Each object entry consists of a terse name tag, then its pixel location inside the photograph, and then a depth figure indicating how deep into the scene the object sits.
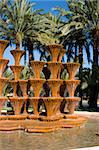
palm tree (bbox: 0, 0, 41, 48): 38.66
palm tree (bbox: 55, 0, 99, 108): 37.53
